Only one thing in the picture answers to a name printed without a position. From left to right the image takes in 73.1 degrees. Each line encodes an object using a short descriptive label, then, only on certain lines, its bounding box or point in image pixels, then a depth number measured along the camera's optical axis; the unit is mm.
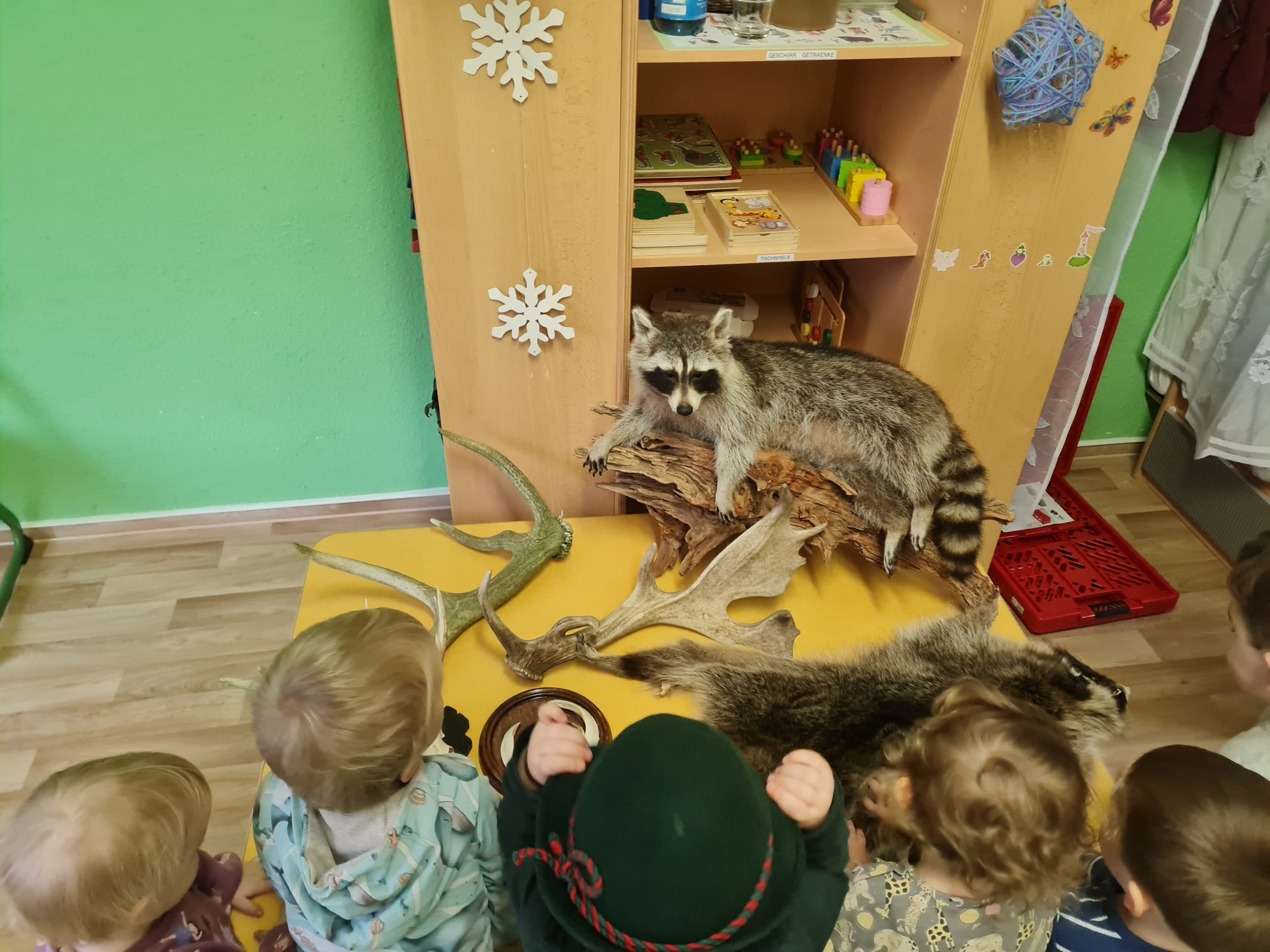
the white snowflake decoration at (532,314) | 1846
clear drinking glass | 1747
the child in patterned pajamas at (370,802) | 1070
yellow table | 1600
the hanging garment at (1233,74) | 2143
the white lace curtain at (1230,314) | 2496
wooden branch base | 1806
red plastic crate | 2613
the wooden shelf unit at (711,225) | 1633
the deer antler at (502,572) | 1684
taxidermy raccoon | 1816
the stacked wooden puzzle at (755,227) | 1898
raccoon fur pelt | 1455
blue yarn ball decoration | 1620
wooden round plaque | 1448
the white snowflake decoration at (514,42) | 1521
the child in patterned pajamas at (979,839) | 1121
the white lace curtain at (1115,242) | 1974
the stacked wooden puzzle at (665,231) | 1871
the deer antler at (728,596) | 1676
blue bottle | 1681
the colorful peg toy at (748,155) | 2260
